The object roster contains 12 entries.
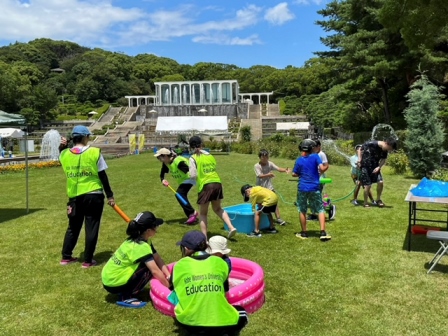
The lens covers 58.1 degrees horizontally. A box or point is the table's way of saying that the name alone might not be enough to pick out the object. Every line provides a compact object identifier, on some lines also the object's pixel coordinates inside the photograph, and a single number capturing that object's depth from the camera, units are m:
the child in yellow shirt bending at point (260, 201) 6.11
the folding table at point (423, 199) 4.91
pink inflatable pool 3.58
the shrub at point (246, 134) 33.62
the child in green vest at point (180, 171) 7.07
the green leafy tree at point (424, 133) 13.23
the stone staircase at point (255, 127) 39.53
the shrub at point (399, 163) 14.23
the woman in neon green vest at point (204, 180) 5.65
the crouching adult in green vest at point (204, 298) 2.92
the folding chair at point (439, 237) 4.39
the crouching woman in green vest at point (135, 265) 3.84
